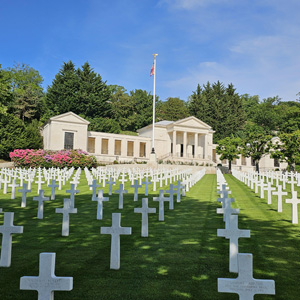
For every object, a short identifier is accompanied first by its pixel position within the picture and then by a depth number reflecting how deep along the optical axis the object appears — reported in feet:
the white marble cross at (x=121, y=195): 34.05
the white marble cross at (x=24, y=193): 34.88
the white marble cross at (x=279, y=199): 33.86
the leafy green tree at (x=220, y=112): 232.53
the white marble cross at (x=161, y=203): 28.55
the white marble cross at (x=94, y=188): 38.50
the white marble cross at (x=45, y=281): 9.80
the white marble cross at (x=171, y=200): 34.96
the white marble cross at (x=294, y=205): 28.14
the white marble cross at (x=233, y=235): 15.19
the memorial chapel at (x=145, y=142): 162.91
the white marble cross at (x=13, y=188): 41.78
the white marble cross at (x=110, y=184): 43.70
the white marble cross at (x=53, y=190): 40.16
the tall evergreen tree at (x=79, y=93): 193.98
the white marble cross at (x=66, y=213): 22.35
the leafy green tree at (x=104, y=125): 193.64
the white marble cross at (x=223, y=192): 29.76
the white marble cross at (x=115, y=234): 15.64
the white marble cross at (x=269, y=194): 39.24
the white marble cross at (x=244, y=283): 9.40
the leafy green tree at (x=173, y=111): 245.45
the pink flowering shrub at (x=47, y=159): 112.47
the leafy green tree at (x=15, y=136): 145.48
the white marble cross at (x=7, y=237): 16.06
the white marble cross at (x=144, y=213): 22.08
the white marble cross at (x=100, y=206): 28.91
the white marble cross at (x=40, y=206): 29.04
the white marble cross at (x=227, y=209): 21.26
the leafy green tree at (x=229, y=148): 150.51
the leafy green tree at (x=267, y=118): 237.74
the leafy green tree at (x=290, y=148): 125.18
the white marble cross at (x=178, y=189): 39.75
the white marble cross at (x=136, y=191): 40.61
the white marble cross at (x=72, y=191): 32.76
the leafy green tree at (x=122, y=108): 222.07
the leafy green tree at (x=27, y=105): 177.88
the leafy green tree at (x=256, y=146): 135.62
